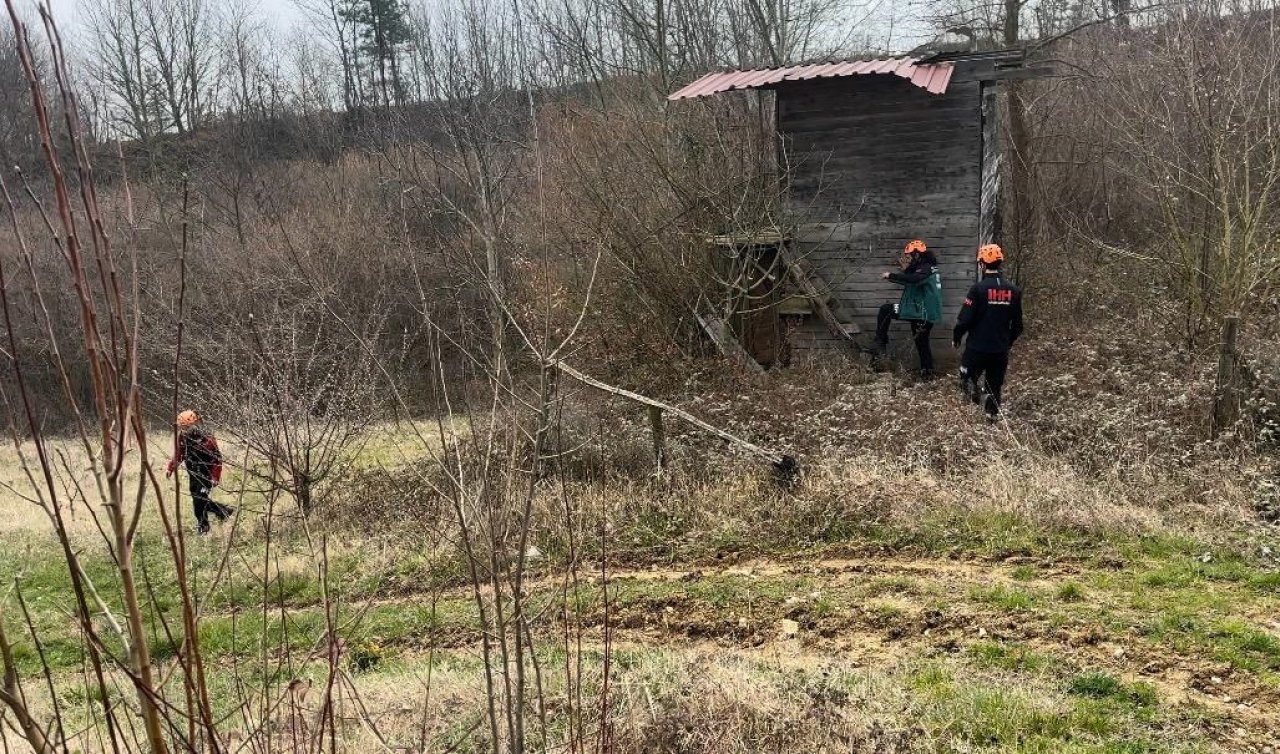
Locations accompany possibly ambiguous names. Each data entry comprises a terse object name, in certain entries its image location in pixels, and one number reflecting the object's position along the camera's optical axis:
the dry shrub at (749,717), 4.51
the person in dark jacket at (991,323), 10.11
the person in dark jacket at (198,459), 9.80
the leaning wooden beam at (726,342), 13.52
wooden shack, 13.08
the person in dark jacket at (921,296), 12.32
